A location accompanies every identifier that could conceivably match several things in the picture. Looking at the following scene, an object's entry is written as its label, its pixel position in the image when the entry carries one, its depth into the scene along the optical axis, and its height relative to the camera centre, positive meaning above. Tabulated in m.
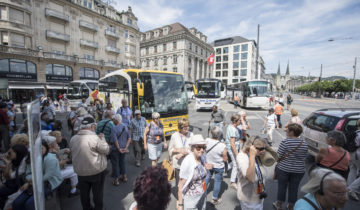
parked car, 4.33 -0.85
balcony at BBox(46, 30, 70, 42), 24.78 +8.89
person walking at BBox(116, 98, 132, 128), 6.48 -0.83
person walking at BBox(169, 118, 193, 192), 3.26 -1.10
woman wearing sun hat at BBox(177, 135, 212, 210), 2.36 -1.27
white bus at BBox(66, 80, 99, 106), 18.47 +0.34
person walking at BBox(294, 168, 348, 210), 1.42 -0.88
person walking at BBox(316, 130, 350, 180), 2.89 -1.09
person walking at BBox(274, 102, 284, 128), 9.99 -0.93
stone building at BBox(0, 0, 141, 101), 21.53 +8.02
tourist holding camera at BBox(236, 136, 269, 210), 2.21 -1.23
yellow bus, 6.82 -0.03
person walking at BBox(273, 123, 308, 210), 2.86 -1.21
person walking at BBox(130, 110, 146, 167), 5.23 -1.21
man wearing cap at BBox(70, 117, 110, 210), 2.78 -1.20
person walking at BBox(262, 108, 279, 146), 6.87 -1.16
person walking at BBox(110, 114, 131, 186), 4.15 -1.41
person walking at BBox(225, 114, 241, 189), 4.01 -1.19
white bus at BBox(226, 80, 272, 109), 18.23 +0.20
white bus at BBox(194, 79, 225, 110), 16.86 +0.20
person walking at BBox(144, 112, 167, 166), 4.36 -1.22
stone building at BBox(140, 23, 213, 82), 45.03 +13.13
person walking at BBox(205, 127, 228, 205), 3.14 -1.24
